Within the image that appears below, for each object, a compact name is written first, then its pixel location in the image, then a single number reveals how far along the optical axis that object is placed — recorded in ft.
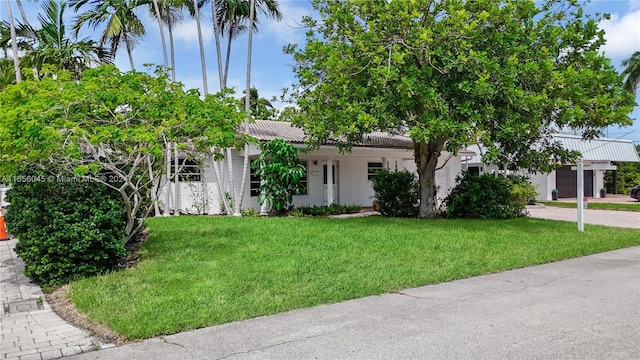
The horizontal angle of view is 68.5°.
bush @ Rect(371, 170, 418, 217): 51.16
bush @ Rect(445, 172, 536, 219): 49.21
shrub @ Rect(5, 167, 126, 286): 22.39
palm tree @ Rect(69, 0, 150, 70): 48.88
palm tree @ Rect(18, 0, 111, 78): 44.96
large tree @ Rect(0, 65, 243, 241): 21.22
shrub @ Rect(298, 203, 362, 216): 55.26
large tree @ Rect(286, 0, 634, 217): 37.14
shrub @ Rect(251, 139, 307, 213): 51.03
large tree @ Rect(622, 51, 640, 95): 104.53
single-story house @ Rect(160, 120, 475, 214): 55.88
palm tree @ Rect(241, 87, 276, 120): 103.18
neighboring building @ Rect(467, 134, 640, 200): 93.40
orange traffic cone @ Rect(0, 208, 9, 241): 40.75
